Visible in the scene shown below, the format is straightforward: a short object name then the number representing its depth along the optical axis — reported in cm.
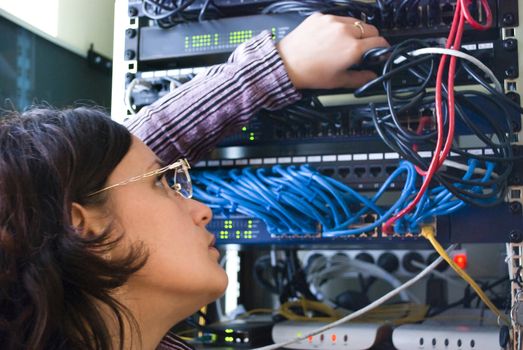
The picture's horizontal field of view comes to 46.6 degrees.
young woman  66
